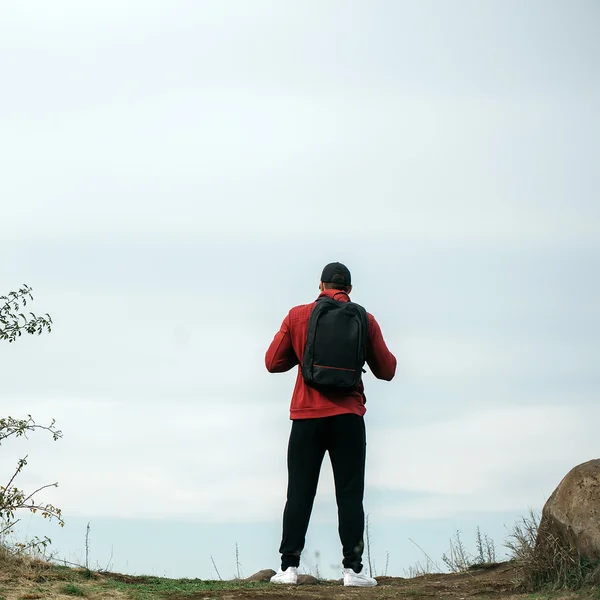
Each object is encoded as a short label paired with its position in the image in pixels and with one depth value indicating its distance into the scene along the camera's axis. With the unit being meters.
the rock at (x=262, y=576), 9.82
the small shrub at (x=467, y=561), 10.45
